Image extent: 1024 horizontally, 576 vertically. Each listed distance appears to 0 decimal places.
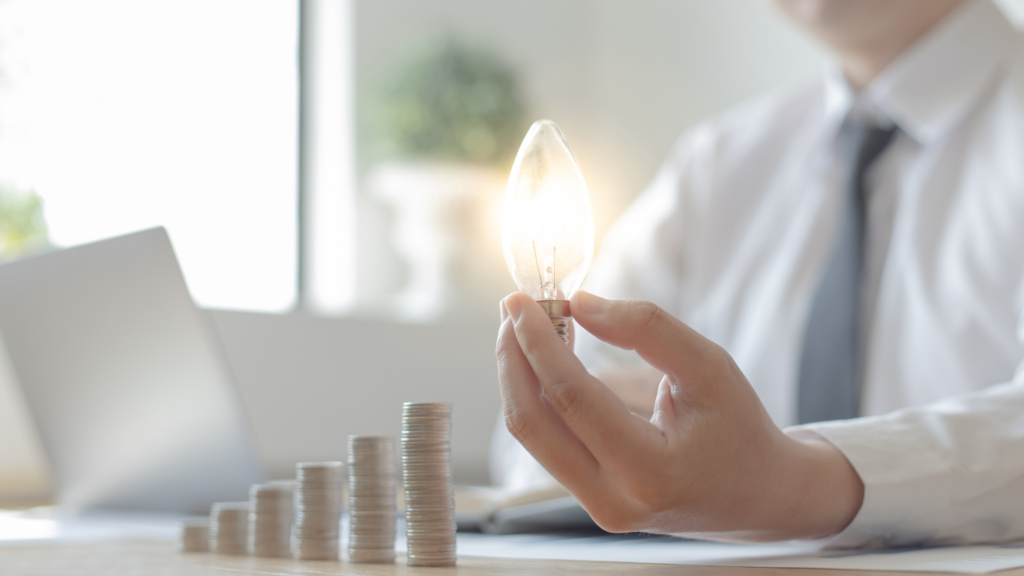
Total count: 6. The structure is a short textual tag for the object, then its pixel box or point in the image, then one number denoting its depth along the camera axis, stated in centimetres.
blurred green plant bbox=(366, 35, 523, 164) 258
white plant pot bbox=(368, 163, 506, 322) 264
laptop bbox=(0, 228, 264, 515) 76
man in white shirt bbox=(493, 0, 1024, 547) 40
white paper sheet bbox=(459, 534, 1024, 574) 45
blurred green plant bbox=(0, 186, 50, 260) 203
